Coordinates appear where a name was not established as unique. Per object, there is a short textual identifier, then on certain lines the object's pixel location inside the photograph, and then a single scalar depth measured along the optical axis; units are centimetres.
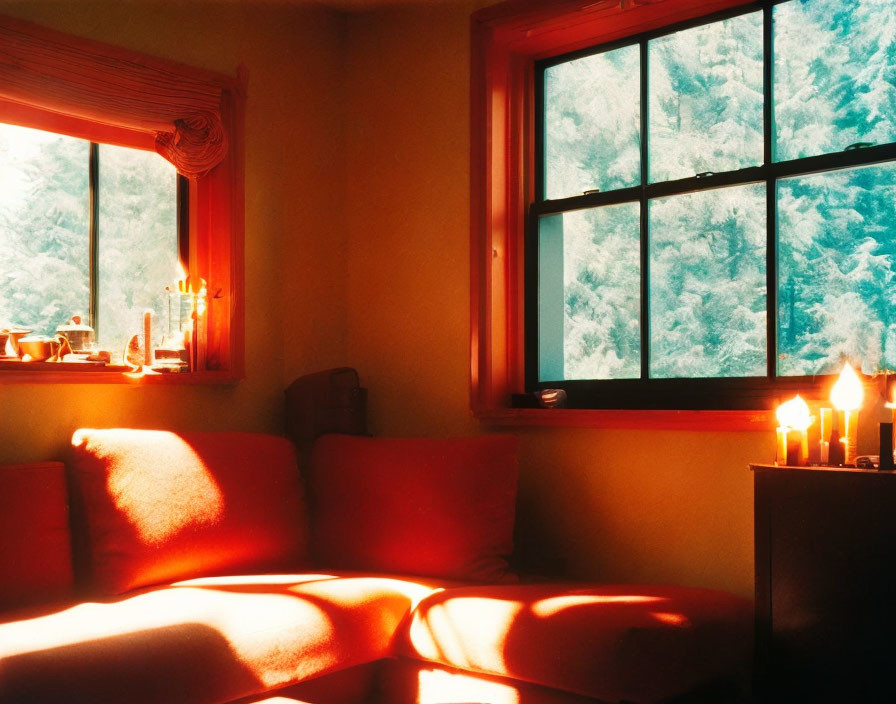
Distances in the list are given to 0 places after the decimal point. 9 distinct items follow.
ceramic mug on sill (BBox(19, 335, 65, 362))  289
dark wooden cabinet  186
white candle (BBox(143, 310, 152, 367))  321
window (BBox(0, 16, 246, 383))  296
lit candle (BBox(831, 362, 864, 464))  204
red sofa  206
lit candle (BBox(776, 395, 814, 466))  205
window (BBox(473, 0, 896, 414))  262
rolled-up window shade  286
